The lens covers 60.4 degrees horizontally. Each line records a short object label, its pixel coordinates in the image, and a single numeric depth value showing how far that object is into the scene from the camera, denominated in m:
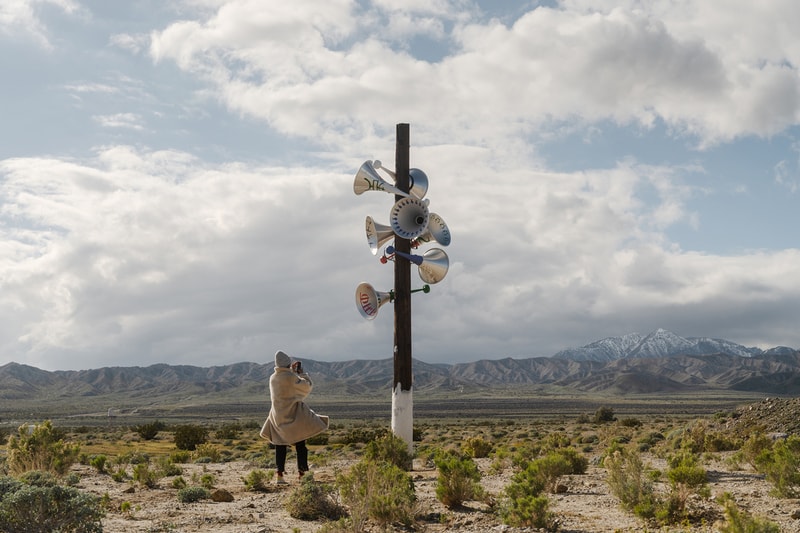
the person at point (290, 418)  12.86
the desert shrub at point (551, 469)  11.15
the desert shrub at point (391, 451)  13.73
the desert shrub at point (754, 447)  13.60
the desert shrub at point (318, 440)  28.46
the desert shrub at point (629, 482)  9.16
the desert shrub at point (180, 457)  20.78
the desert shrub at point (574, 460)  13.95
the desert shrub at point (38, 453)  12.74
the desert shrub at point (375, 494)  8.46
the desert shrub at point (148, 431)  35.97
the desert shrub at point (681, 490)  8.34
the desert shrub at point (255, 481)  12.58
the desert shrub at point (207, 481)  12.83
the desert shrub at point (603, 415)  46.44
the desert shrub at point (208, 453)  21.81
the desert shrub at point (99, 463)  16.27
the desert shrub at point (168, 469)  15.95
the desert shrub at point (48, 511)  7.22
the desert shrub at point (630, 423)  36.00
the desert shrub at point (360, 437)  26.49
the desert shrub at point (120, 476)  14.38
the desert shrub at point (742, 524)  6.18
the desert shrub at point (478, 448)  19.27
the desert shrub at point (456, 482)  9.99
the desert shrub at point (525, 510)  8.17
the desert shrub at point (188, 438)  28.84
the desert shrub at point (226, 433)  35.06
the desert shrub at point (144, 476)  13.26
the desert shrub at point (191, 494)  11.30
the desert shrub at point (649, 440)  22.42
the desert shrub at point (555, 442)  18.23
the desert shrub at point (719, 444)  18.42
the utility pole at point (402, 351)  14.52
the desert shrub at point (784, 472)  9.56
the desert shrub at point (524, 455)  14.42
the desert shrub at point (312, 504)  9.73
